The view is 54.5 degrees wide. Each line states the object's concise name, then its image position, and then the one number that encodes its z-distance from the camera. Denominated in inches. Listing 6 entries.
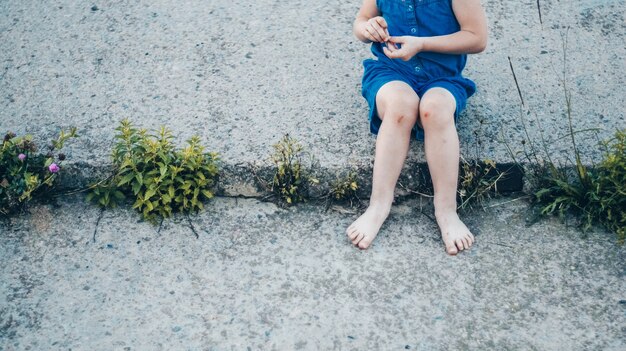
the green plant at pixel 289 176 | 98.8
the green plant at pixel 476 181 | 99.6
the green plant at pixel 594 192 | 93.4
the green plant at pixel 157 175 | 95.8
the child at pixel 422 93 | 93.7
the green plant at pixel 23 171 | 96.7
